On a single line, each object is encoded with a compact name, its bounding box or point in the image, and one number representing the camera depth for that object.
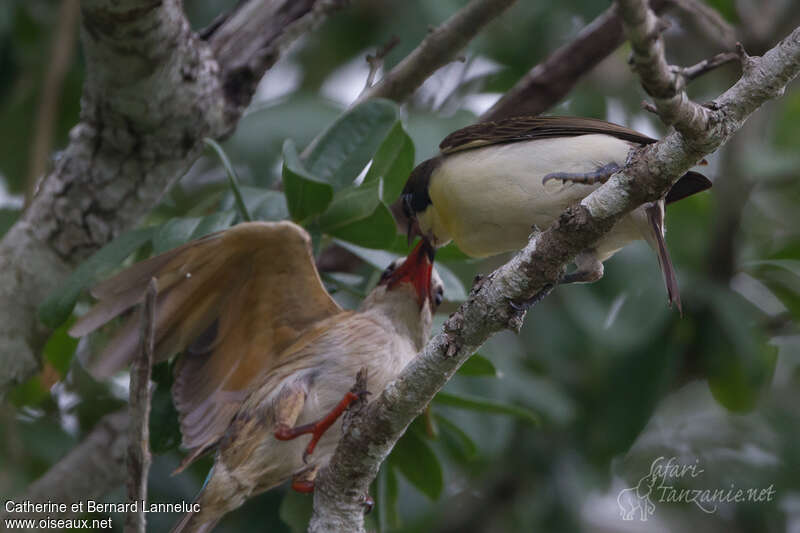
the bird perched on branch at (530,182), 6.20
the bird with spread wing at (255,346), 7.27
